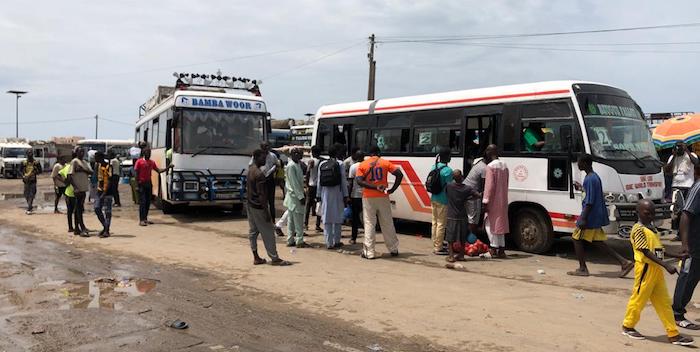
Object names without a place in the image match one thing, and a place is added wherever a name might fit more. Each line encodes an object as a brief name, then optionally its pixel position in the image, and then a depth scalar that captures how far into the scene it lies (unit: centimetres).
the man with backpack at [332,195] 983
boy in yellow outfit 480
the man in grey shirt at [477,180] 929
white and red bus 874
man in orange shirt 897
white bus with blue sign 1367
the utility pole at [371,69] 2841
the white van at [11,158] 3938
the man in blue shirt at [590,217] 755
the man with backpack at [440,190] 927
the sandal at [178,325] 529
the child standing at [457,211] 865
